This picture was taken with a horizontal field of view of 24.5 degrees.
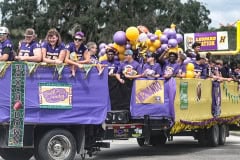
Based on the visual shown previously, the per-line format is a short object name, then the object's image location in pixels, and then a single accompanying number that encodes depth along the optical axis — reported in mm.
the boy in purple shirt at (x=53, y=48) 11172
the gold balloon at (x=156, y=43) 15188
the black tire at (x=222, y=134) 16906
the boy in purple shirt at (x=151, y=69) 13148
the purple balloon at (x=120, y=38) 14422
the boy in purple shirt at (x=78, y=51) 11375
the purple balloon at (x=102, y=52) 15728
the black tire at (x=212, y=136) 16109
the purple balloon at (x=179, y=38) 16516
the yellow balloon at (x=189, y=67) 15109
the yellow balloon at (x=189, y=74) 14734
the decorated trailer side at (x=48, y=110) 10422
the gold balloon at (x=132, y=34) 14484
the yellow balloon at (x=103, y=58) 14230
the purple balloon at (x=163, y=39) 15445
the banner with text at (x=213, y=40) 44812
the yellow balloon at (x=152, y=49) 14945
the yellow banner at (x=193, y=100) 13594
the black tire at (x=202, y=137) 16070
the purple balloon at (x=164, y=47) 14992
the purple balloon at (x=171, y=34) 15820
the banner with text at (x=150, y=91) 12867
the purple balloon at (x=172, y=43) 15188
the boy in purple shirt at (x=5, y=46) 10562
